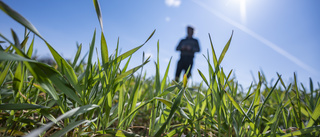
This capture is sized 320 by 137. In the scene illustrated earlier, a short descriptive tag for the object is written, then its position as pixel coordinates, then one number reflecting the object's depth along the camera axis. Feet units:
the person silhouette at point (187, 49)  18.34
